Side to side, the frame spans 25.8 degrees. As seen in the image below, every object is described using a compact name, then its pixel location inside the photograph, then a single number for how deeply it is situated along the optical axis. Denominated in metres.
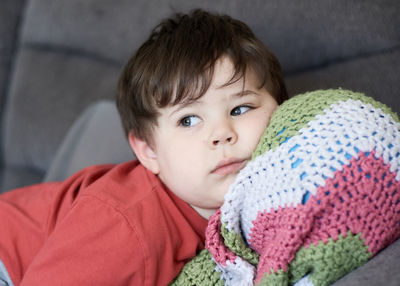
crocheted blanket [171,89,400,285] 0.66
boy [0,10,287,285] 0.74
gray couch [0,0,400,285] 0.89
